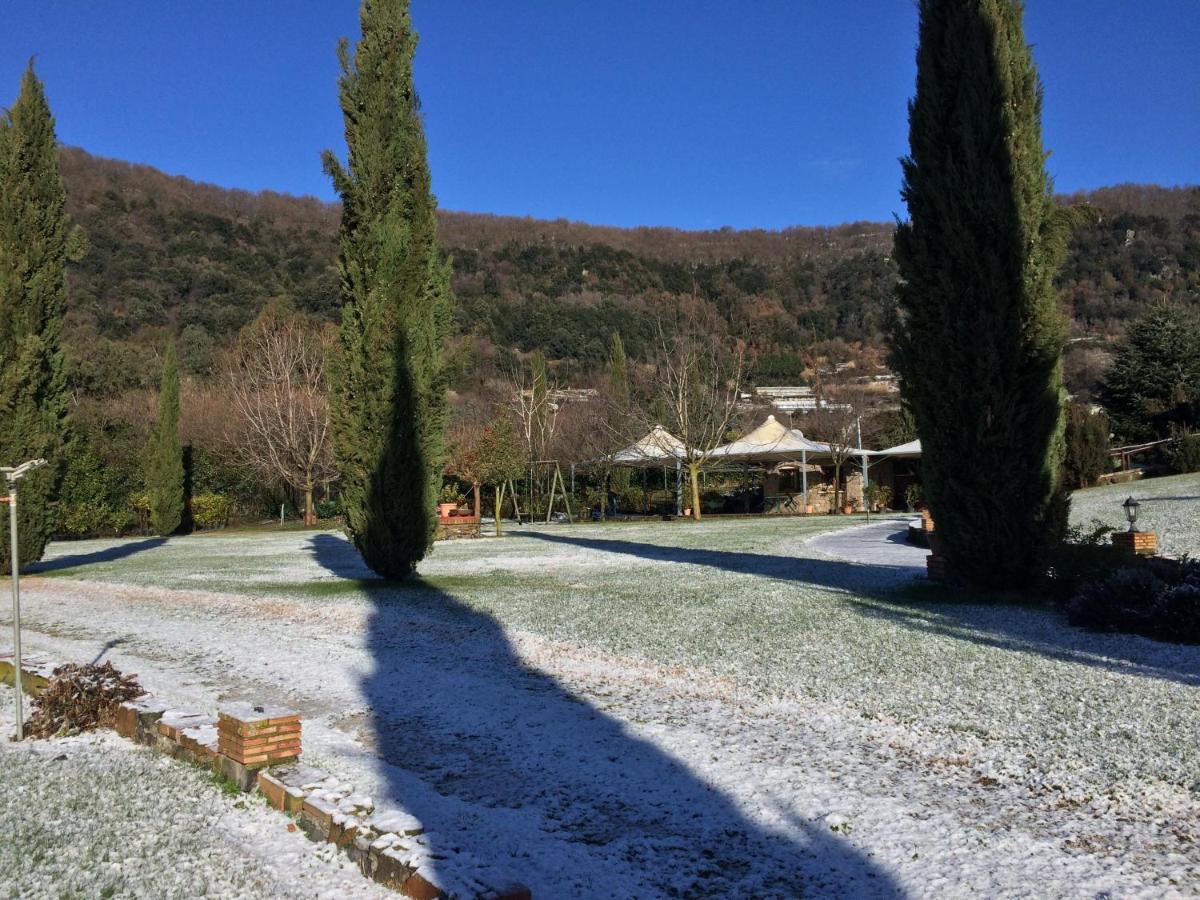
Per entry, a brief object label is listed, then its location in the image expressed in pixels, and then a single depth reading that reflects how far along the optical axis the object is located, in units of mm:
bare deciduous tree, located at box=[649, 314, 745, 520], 27172
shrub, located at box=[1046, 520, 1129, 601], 8648
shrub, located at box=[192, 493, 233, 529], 28812
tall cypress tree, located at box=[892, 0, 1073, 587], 9008
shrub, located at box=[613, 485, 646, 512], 31031
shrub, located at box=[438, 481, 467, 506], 28634
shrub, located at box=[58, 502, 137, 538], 25828
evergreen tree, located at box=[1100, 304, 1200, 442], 27783
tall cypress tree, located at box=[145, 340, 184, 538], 26359
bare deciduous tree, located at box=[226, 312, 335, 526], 28188
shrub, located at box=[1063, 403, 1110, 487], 24312
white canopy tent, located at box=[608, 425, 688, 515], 28531
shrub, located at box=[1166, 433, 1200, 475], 24125
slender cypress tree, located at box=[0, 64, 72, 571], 13945
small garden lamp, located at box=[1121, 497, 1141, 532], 10508
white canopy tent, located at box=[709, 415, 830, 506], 27828
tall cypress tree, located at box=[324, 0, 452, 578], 11875
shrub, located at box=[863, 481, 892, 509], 28669
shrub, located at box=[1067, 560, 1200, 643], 6812
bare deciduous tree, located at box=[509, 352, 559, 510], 31000
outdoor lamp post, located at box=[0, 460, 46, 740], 4852
